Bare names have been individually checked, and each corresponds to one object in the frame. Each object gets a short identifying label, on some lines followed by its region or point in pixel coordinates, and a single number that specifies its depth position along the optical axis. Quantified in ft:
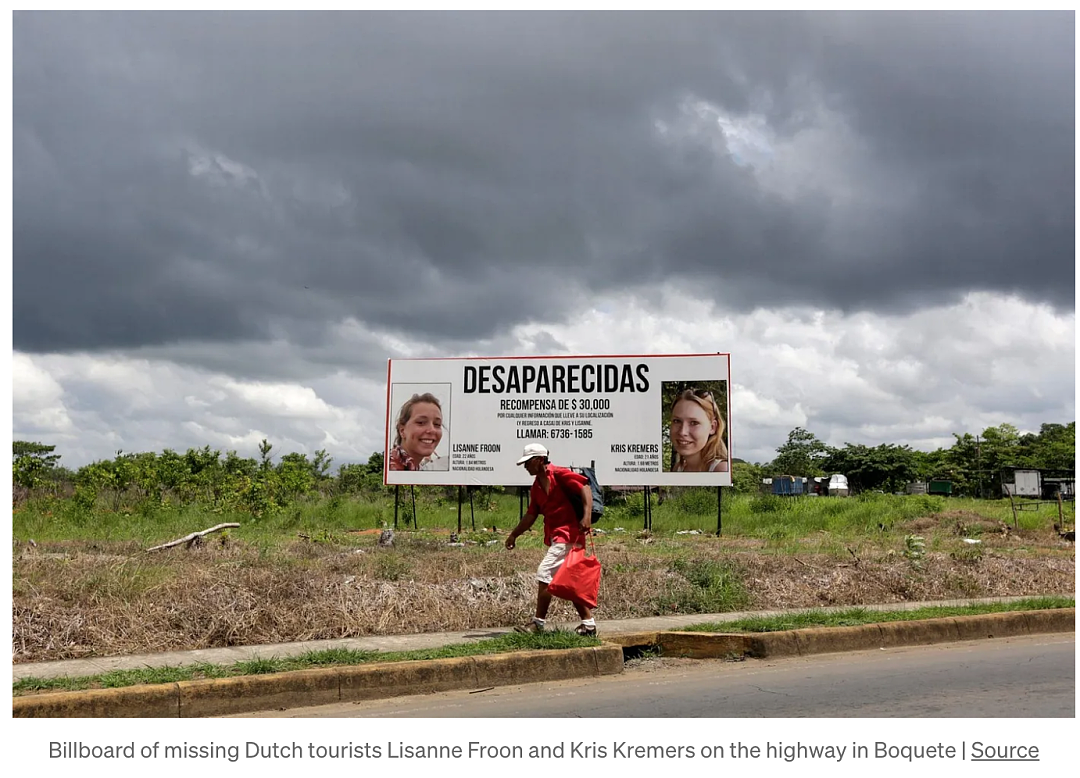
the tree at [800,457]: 263.70
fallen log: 41.03
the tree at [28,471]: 76.93
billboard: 66.03
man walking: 26.71
